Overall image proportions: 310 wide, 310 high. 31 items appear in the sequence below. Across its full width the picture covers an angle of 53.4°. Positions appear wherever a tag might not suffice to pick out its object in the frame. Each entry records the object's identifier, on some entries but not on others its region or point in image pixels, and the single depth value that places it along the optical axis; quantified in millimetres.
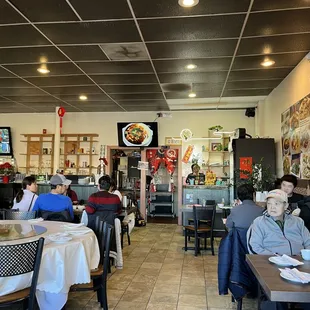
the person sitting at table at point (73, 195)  5943
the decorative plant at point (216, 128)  8211
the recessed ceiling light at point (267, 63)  4852
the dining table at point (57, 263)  2439
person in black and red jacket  4316
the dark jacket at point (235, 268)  3004
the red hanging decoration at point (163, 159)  9339
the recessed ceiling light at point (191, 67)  5102
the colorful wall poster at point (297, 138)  4539
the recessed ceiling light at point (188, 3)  3137
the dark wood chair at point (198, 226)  5537
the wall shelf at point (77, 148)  9031
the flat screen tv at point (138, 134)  8672
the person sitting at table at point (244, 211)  3510
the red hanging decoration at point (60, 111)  8039
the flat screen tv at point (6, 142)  9258
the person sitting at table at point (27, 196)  4559
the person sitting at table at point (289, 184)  4453
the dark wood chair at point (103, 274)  2938
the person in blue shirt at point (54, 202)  4070
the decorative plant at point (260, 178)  5242
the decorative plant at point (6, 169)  7871
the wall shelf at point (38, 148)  9109
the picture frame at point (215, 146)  8625
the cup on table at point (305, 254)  2271
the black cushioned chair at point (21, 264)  2121
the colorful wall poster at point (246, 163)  6355
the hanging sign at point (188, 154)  8750
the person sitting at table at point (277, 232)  2693
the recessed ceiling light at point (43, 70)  5271
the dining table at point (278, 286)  1680
